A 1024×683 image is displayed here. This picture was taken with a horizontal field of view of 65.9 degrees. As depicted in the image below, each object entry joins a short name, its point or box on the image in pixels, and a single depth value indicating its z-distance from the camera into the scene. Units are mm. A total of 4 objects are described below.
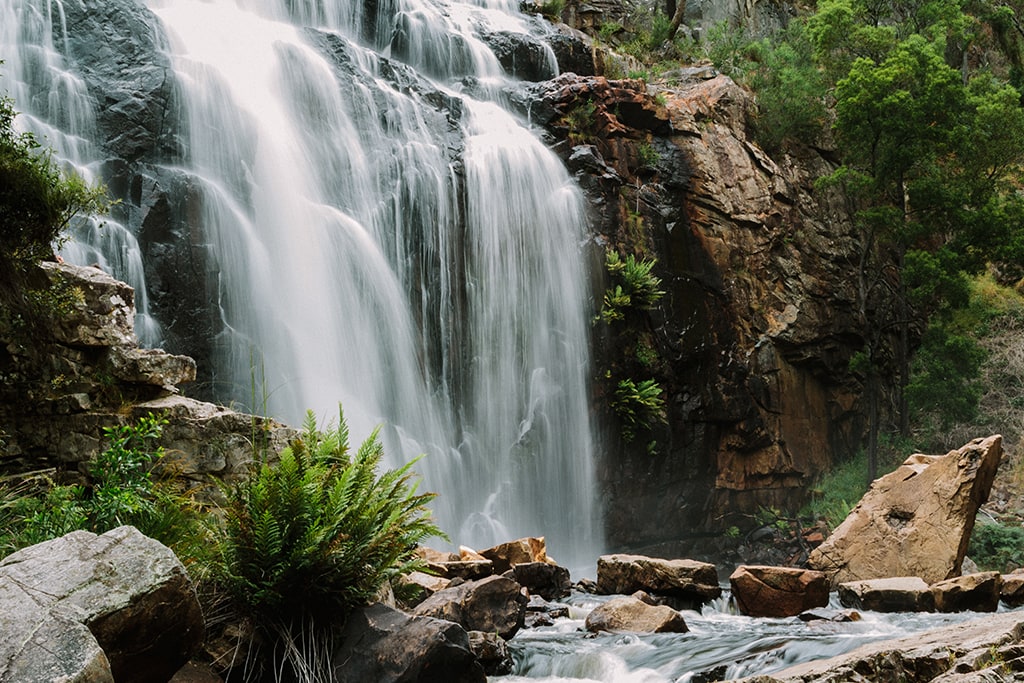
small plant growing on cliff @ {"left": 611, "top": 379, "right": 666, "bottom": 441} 16531
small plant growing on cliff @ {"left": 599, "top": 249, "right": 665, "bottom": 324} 16922
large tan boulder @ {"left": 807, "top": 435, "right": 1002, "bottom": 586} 11234
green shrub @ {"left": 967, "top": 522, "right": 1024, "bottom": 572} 14477
